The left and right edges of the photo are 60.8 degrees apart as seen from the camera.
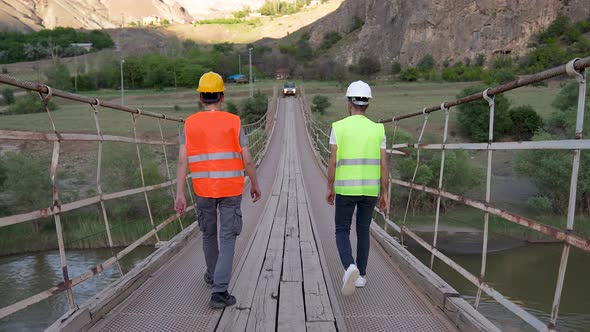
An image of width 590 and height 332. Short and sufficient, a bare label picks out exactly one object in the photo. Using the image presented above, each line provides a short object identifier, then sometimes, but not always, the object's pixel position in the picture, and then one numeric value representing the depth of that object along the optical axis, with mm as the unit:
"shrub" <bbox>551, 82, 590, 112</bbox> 25703
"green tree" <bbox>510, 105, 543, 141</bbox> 29531
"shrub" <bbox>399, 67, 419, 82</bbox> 69750
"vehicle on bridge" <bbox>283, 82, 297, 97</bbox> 43656
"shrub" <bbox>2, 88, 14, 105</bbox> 48219
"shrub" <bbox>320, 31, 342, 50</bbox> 119056
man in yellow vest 3340
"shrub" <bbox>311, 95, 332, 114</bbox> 39781
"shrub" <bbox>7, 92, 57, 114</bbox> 42656
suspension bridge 2434
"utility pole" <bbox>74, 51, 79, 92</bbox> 66500
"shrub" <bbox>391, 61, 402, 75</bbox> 78312
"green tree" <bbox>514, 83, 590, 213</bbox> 18406
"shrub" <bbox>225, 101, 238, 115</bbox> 37272
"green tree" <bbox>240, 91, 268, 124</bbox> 37312
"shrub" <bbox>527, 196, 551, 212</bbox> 18488
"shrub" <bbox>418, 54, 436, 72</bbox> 76312
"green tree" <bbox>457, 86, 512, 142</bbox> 29859
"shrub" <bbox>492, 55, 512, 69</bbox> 69562
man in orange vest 3094
